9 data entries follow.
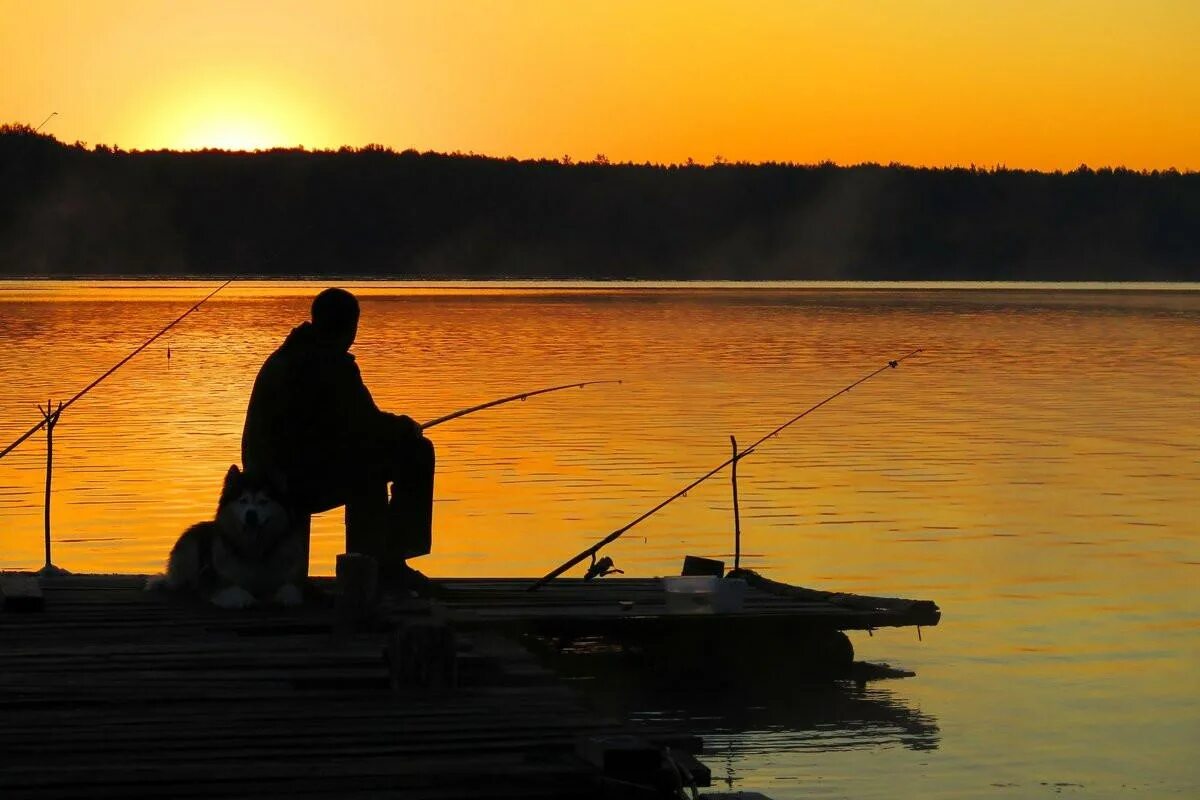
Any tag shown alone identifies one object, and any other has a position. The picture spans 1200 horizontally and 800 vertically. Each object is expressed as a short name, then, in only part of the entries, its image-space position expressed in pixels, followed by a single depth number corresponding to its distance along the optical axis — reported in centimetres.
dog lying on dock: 1519
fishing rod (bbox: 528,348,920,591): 1864
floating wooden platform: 1742
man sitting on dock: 1636
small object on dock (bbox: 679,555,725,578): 2031
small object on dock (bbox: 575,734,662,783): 1131
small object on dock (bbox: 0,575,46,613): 1622
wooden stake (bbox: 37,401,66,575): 1925
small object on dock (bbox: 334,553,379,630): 1520
